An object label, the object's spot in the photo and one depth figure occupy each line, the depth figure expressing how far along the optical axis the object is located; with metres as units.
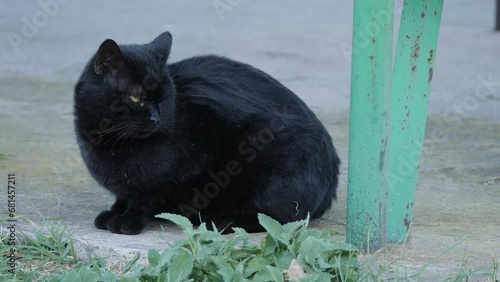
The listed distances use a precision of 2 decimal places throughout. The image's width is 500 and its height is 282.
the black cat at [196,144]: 5.91
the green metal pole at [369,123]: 5.24
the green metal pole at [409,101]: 5.68
